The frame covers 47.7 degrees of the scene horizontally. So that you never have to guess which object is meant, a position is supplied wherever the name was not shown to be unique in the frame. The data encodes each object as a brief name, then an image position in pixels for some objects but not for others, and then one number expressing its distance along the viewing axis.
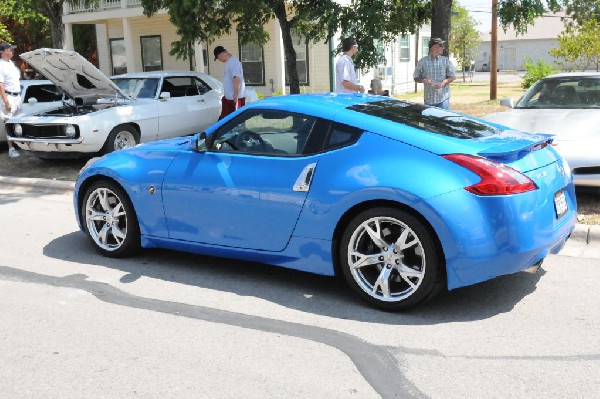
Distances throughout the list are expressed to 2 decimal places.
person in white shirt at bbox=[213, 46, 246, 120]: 10.96
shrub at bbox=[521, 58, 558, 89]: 23.20
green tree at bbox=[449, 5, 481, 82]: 44.56
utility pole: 22.38
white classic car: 9.99
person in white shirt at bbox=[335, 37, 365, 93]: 9.30
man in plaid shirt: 9.69
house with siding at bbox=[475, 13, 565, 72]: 68.56
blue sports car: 4.22
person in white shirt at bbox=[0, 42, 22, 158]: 11.34
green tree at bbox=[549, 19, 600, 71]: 19.95
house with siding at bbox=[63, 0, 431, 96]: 22.62
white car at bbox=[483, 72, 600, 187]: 6.91
